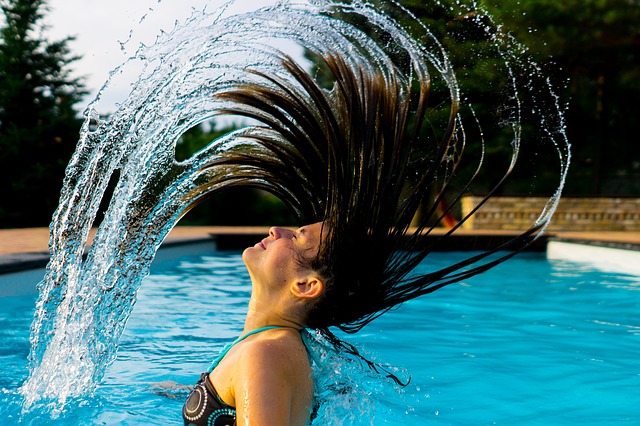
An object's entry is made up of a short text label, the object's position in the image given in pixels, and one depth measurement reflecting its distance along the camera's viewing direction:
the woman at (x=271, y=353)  2.09
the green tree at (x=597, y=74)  19.09
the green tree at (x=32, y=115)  16.41
